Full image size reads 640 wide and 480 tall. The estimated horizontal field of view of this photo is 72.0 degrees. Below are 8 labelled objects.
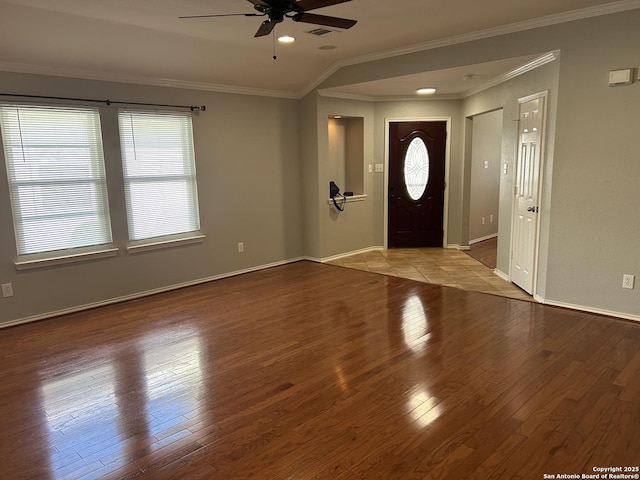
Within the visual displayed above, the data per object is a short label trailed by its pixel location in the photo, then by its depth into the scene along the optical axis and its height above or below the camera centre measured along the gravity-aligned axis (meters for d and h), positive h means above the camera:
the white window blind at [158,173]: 4.87 +0.00
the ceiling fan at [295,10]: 2.72 +1.02
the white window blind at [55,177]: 4.13 -0.01
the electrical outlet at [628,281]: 3.81 -1.03
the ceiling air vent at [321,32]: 4.12 +1.29
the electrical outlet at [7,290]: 4.14 -1.05
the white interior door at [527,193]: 4.41 -0.32
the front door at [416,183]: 6.97 -0.28
